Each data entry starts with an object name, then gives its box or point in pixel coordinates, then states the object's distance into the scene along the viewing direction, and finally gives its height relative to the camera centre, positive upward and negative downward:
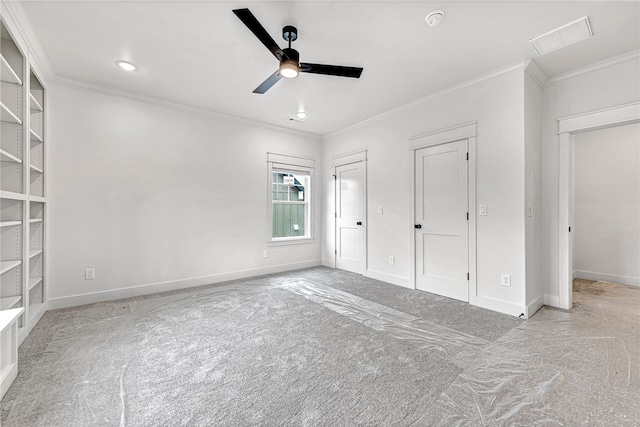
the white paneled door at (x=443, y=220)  3.35 -0.08
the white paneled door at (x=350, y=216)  4.72 -0.03
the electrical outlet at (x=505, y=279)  2.95 -0.72
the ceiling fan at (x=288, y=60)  1.87 +1.26
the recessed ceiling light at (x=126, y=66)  2.82 +1.59
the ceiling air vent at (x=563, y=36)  2.25 +1.57
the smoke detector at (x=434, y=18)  2.07 +1.54
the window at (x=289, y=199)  4.93 +0.31
